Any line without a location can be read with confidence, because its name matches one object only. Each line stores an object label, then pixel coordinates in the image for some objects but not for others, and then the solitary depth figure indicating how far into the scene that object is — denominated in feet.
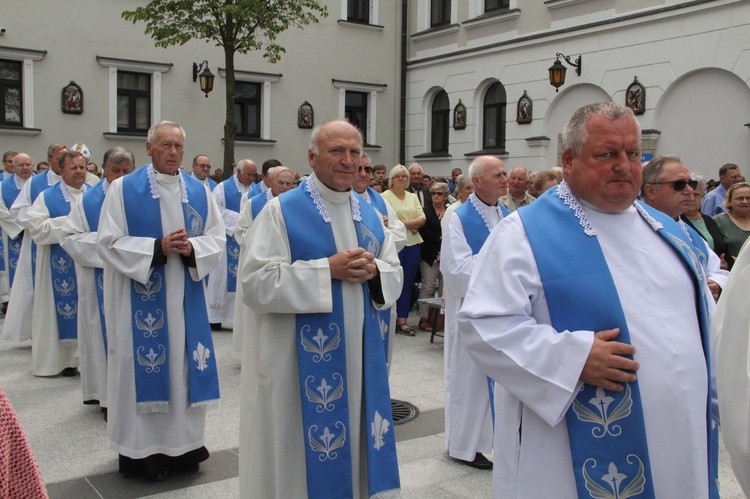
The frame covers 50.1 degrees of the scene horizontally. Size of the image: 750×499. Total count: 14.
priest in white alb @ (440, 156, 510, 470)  16.98
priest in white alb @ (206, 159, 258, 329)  33.37
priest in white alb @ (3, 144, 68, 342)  28.58
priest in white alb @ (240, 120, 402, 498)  12.33
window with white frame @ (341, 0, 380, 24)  73.85
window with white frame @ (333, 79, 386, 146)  74.49
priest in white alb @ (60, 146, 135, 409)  19.63
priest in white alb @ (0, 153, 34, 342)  31.65
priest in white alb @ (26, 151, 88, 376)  24.99
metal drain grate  20.22
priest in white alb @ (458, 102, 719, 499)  8.36
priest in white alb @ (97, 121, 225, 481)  16.11
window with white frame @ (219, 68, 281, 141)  69.00
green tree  51.78
